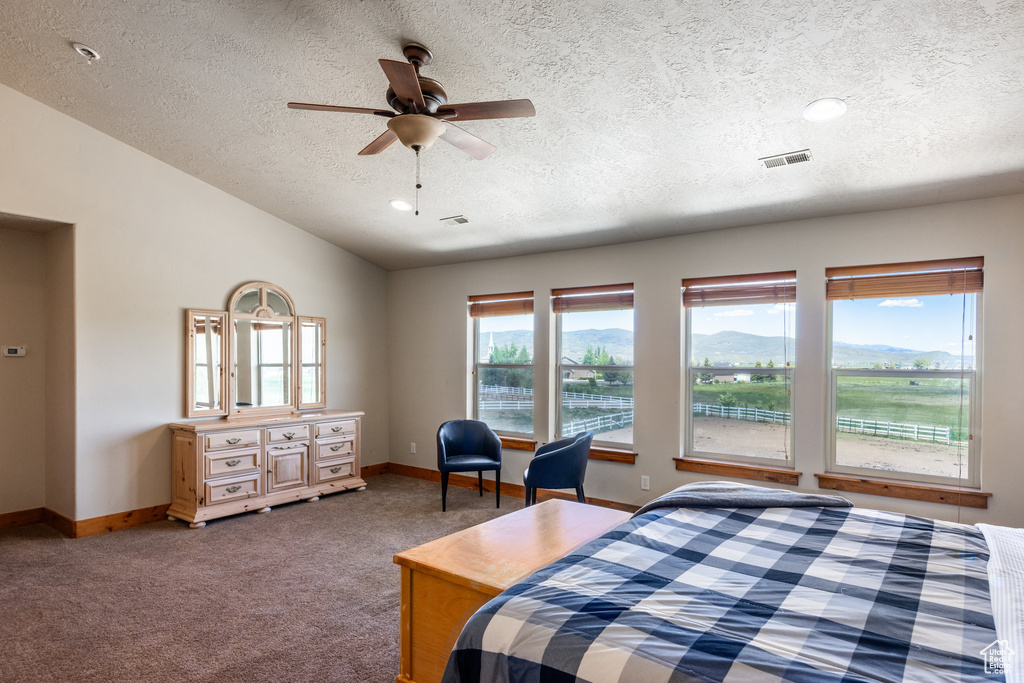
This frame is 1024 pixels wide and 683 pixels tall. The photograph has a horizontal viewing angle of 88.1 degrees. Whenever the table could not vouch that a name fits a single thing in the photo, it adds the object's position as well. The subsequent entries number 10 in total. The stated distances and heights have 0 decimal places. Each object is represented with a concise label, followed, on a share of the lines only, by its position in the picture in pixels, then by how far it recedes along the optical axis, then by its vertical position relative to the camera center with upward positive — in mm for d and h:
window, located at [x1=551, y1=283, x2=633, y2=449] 4859 -242
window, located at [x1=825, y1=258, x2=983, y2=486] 3492 -226
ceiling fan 2174 +973
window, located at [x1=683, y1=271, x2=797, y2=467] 4105 -238
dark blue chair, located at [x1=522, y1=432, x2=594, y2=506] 4062 -1014
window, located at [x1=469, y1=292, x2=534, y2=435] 5461 -253
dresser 4328 -1137
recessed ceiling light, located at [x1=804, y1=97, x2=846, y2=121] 2633 +1161
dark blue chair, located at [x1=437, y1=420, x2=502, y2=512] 4770 -1089
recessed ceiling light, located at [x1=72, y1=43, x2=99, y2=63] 3077 +1671
